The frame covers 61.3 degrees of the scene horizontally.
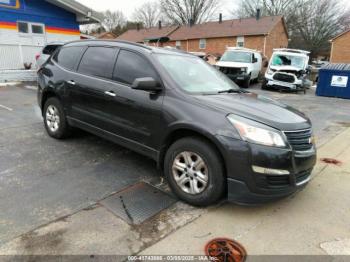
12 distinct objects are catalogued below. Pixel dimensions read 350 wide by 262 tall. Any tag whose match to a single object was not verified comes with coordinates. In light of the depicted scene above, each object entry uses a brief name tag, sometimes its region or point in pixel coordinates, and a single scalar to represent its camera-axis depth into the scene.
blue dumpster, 14.19
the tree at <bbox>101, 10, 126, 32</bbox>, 62.81
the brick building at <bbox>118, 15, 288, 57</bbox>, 30.89
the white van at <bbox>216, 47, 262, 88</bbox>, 16.14
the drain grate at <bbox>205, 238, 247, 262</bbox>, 2.56
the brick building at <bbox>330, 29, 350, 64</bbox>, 30.50
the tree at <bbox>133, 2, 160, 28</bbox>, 60.22
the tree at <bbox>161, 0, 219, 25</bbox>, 49.50
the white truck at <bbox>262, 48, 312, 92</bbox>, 15.35
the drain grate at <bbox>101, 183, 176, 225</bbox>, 3.13
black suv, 2.97
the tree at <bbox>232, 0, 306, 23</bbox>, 44.38
